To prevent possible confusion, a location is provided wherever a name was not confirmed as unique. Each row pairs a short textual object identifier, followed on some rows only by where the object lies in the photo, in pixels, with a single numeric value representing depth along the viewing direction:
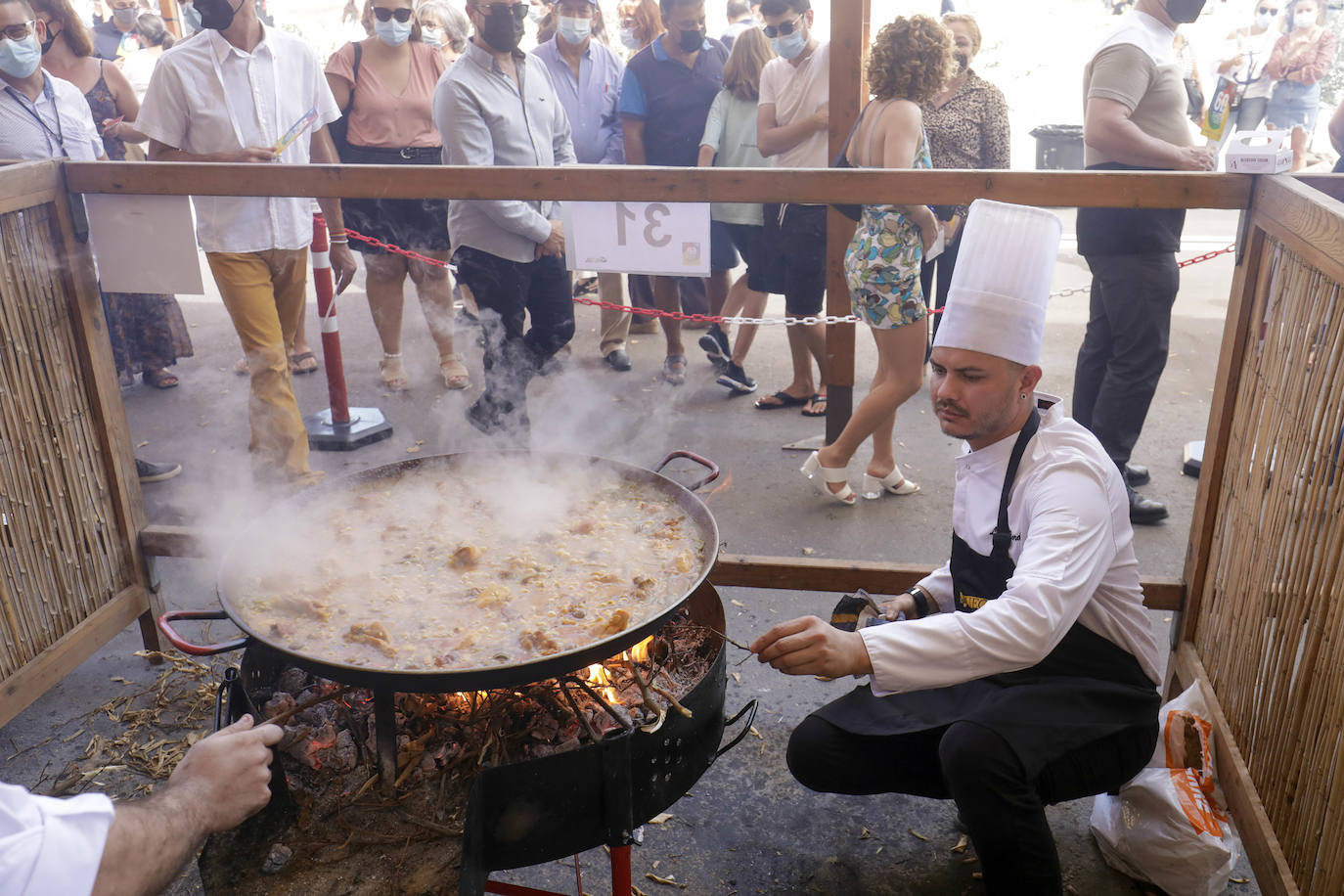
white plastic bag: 2.68
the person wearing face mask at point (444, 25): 7.87
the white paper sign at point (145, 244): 3.58
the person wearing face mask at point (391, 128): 6.37
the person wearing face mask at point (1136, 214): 4.40
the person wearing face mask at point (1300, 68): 10.41
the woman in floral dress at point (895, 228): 4.41
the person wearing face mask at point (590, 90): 6.79
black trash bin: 12.38
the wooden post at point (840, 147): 4.61
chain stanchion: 5.73
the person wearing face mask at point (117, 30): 10.06
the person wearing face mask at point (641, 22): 7.62
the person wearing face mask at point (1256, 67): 10.88
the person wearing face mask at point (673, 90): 6.68
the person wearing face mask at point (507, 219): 4.66
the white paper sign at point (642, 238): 3.72
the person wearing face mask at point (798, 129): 5.65
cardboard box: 2.93
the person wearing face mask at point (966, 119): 6.14
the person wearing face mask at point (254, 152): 4.60
